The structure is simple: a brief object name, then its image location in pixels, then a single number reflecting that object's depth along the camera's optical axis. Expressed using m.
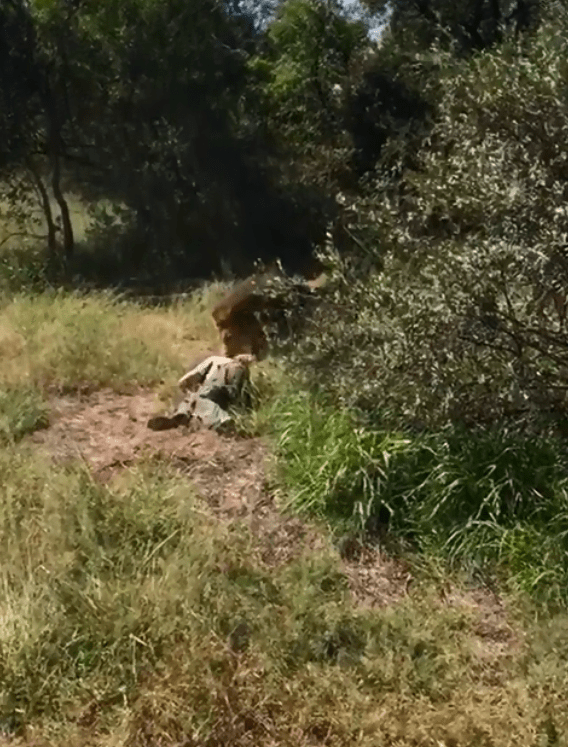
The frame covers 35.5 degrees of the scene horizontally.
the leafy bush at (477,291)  3.49
